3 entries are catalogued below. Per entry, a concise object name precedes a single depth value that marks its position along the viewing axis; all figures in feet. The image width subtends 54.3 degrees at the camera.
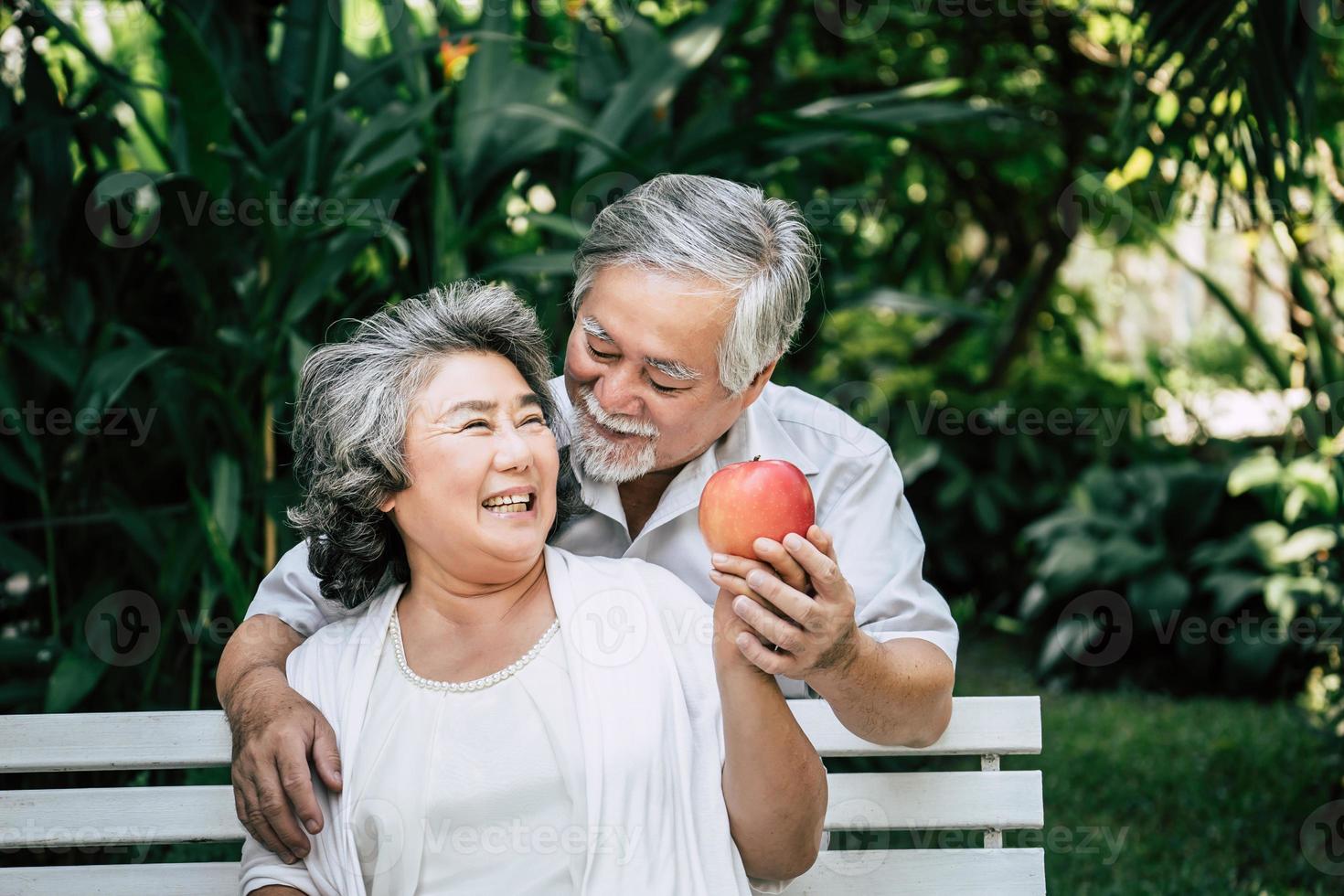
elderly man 6.52
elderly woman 6.17
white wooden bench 7.29
